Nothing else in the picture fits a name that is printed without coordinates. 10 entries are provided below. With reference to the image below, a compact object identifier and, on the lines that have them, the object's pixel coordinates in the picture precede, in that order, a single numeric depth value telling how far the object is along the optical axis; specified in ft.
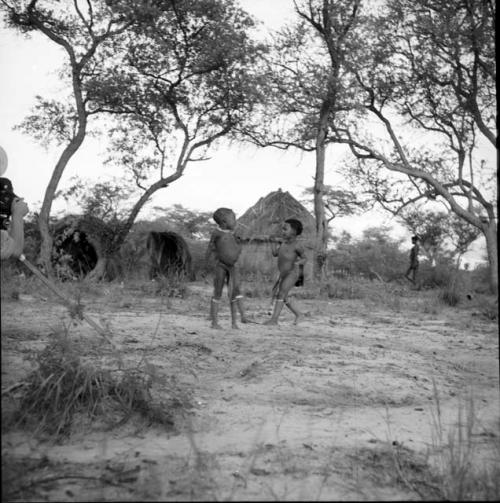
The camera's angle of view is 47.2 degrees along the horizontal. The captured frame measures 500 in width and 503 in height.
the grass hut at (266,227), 71.67
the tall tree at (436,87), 48.78
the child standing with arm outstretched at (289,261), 24.27
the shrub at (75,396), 9.23
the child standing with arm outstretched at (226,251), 22.49
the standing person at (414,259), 67.31
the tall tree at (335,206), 87.04
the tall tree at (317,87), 60.75
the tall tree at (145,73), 50.75
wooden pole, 11.03
